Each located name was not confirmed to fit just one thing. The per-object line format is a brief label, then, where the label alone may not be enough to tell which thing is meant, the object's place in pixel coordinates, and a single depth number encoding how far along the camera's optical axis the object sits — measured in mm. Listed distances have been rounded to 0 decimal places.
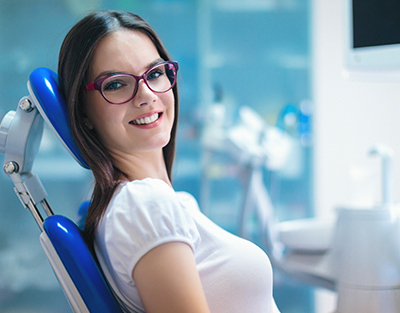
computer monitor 1191
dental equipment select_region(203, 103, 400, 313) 1192
